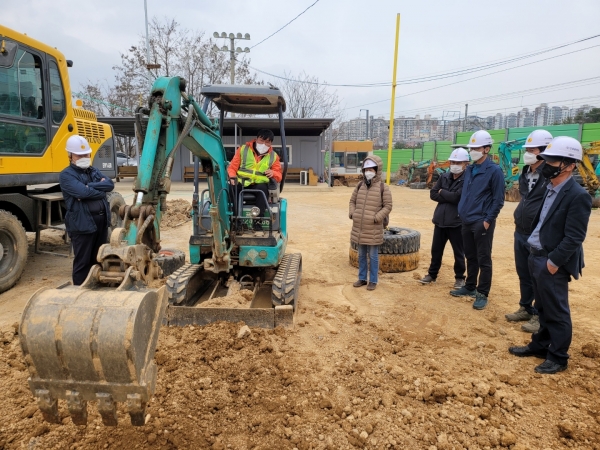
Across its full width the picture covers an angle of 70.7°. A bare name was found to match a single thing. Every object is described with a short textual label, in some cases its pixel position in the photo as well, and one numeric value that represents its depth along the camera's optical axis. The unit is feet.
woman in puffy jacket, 18.22
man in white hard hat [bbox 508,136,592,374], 11.10
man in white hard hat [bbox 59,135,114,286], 14.79
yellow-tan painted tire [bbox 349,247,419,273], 21.66
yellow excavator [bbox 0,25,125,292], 18.08
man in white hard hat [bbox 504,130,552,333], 14.07
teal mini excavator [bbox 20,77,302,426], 7.02
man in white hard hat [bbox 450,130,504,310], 16.66
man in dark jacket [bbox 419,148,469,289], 18.62
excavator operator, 16.35
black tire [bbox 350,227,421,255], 21.52
